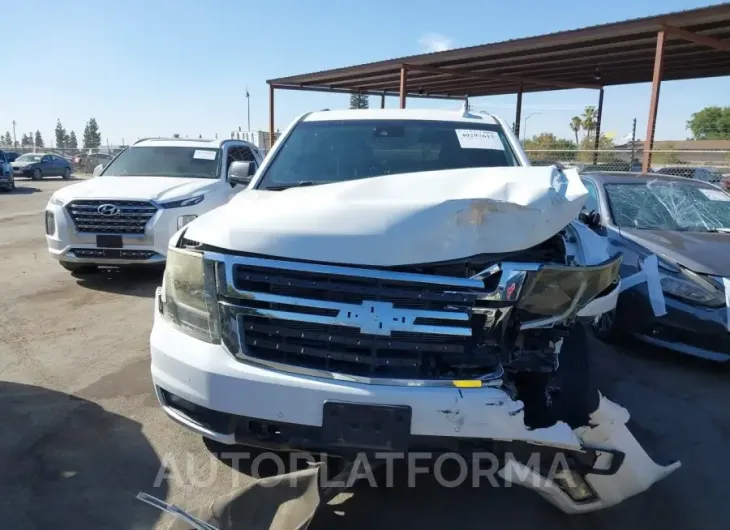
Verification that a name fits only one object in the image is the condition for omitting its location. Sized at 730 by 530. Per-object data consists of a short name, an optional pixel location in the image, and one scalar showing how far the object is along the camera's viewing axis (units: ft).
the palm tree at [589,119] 196.29
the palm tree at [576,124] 217.72
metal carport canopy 39.40
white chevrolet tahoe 7.27
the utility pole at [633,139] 44.71
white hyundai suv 21.17
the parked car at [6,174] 69.62
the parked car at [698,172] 46.28
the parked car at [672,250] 14.62
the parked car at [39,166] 97.45
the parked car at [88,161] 126.21
